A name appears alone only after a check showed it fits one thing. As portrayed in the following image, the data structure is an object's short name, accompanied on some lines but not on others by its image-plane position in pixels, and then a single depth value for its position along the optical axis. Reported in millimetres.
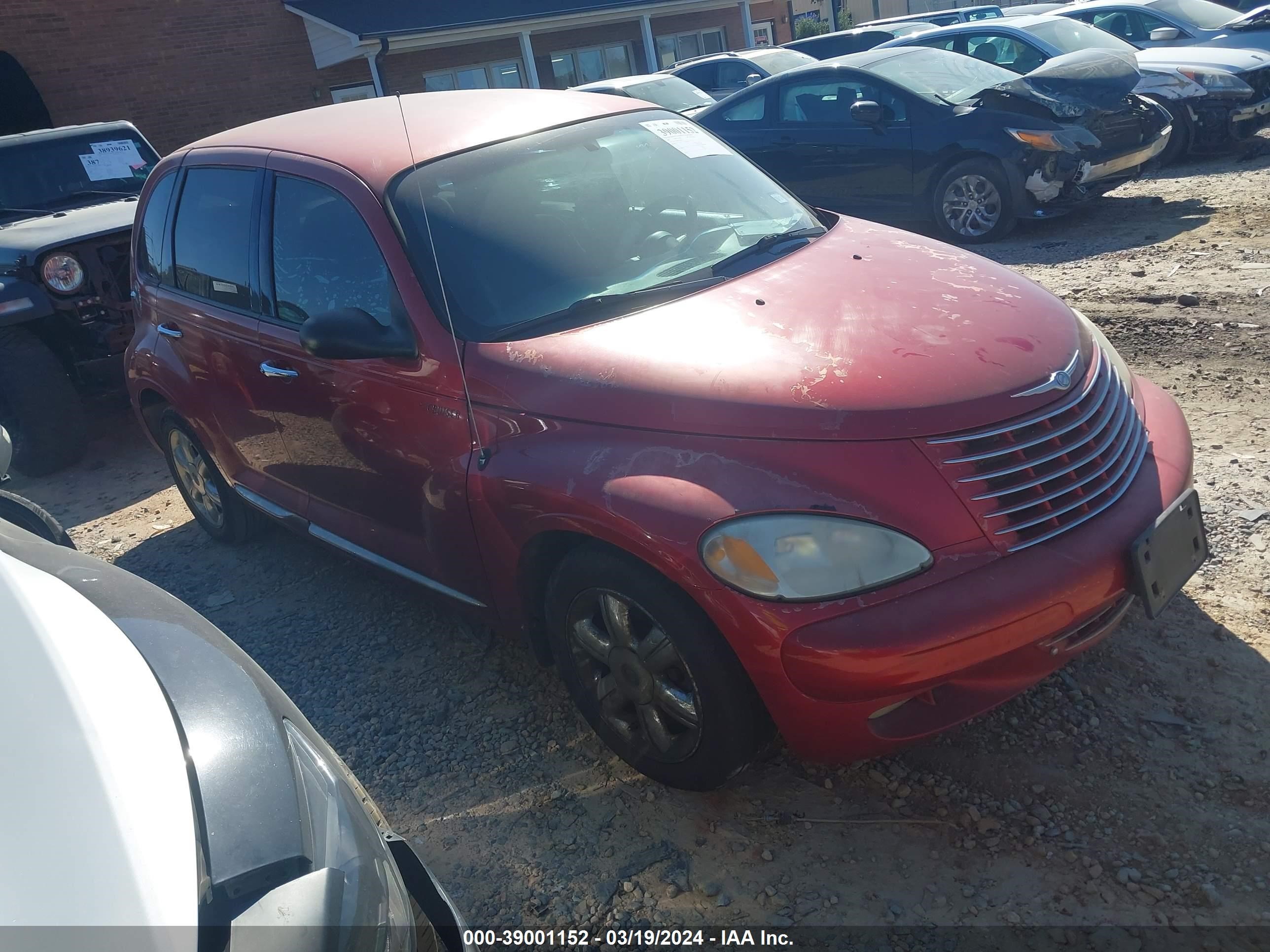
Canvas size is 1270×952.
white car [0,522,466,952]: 1267
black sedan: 7801
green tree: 30688
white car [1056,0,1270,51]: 10711
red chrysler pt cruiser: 2336
